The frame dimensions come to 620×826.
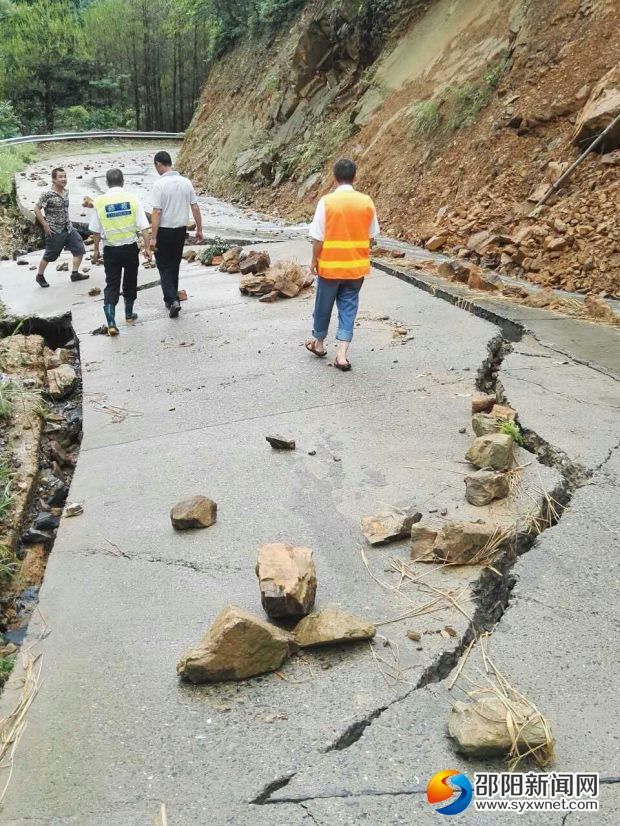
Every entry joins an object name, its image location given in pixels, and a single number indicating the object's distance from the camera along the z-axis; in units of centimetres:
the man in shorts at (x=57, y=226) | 1054
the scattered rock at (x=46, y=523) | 454
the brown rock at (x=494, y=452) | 400
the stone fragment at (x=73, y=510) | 406
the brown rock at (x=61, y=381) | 672
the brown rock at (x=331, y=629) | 269
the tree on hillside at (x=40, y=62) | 4491
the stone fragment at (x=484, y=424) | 440
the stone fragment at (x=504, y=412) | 455
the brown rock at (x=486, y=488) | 365
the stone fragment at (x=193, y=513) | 366
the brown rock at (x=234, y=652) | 257
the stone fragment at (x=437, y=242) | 1007
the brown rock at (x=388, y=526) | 341
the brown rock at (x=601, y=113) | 869
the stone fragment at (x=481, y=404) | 483
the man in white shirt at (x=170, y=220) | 755
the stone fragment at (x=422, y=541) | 326
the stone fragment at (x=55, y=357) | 761
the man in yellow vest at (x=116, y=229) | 754
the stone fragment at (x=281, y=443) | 454
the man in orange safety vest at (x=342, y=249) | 568
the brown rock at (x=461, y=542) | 319
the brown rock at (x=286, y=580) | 280
